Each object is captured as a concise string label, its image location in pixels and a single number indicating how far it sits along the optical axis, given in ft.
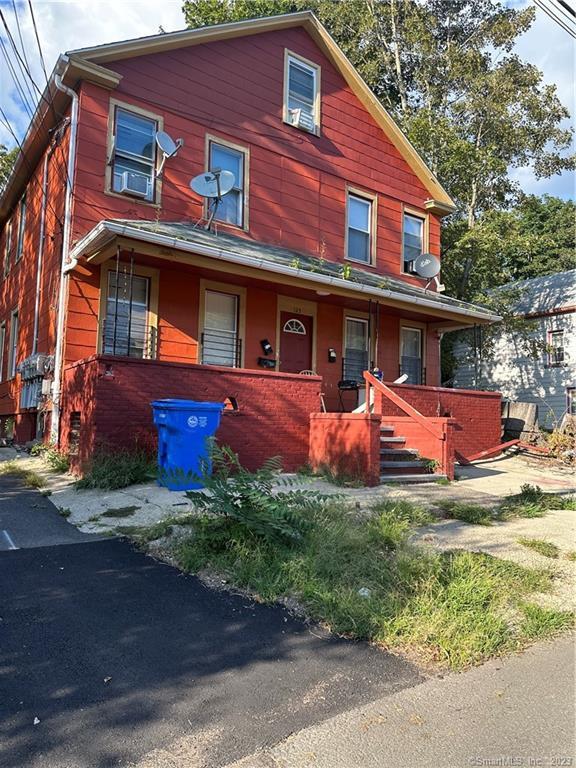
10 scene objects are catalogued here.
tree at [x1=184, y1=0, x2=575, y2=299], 56.65
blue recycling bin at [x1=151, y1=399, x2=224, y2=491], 23.54
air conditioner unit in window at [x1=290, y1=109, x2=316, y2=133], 41.91
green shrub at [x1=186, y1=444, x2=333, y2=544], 14.93
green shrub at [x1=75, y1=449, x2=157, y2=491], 23.57
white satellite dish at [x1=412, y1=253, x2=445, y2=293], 46.78
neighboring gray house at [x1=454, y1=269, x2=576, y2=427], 65.05
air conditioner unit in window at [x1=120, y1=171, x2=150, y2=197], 33.60
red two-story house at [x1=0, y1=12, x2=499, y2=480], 29.27
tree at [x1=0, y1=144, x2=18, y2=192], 58.79
